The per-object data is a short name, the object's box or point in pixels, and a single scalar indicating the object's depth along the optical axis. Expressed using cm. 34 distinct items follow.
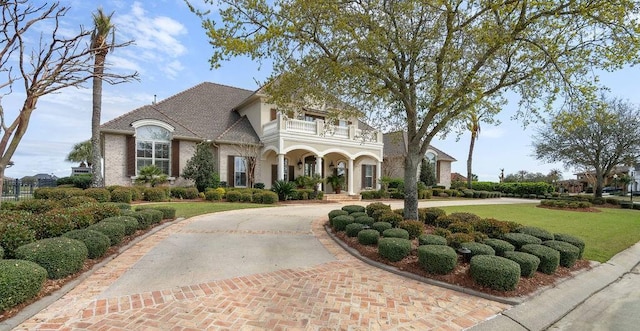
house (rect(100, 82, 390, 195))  1741
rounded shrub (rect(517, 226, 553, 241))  709
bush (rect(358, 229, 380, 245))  707
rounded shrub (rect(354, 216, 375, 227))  855
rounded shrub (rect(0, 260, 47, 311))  354
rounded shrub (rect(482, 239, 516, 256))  600
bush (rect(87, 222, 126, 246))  630
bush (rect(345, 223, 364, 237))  792
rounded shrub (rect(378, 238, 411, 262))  595
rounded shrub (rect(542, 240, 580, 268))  610
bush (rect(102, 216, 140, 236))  716
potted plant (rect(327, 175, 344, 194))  2188
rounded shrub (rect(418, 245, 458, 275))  527
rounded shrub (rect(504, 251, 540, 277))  527
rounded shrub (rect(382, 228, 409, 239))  691
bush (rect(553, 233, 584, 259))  672
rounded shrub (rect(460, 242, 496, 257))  567
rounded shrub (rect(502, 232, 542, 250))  650
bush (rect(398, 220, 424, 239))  751
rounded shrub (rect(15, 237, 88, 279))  452
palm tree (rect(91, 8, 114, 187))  1557
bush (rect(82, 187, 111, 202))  1287
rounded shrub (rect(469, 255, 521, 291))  473
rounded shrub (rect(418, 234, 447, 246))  624
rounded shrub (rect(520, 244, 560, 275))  562
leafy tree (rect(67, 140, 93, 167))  4579
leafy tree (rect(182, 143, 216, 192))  1789
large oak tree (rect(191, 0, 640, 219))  711
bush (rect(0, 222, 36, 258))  498
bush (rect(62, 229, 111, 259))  555
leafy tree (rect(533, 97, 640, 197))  2055
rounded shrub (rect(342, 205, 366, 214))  1068
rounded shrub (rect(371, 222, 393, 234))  771
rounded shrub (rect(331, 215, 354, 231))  868
